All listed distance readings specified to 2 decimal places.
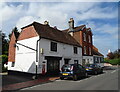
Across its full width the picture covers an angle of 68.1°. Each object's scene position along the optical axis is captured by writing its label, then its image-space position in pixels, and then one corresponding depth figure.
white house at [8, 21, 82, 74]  10.77
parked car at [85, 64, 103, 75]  12.48
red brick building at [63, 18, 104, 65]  18.60
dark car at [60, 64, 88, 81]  8.94
